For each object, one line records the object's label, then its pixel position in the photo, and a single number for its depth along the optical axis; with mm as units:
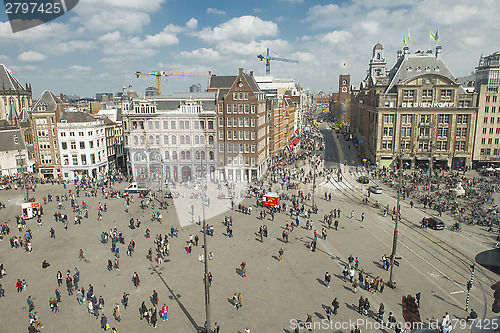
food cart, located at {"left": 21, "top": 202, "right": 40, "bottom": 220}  45562
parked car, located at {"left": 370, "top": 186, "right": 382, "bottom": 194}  56256
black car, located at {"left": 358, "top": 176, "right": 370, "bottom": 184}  63147
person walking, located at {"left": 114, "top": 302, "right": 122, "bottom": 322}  24156
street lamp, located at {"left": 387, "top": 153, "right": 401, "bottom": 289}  27797
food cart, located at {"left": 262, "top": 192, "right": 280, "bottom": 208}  48719
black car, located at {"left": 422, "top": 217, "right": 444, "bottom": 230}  40531
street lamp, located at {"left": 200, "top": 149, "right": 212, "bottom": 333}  20969
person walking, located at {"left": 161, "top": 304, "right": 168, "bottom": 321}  24250
